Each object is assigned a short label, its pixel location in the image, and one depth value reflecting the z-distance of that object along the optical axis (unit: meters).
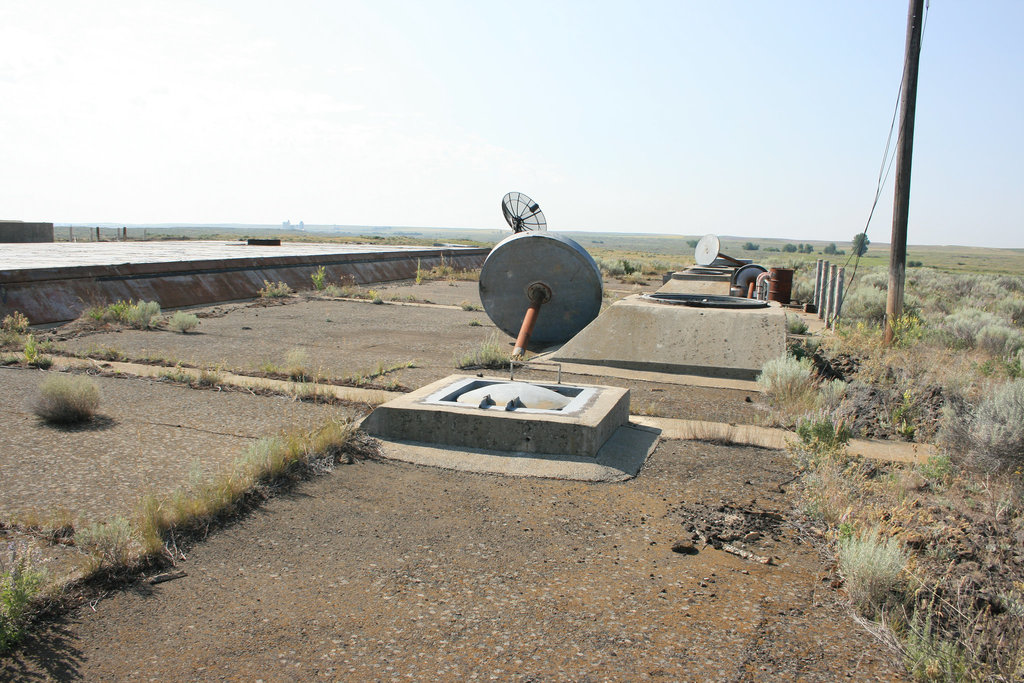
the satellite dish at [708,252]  31.03
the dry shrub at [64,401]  7.04
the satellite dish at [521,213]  17.70
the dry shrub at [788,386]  8.30
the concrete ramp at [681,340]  10.48
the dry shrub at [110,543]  4.22
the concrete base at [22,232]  35.75
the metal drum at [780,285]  21.77
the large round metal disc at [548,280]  13.34
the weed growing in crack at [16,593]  3.50
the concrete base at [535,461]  6.18
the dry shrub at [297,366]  9.61
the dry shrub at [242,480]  4.68
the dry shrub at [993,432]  5.96
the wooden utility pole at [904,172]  12.84
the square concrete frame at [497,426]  6.53
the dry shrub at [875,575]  3.99
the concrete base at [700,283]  23.42
